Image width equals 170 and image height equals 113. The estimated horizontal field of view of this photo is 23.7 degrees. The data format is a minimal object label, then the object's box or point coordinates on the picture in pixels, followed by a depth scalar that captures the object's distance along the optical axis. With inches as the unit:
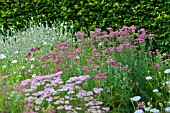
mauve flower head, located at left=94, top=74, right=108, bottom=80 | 176.0
